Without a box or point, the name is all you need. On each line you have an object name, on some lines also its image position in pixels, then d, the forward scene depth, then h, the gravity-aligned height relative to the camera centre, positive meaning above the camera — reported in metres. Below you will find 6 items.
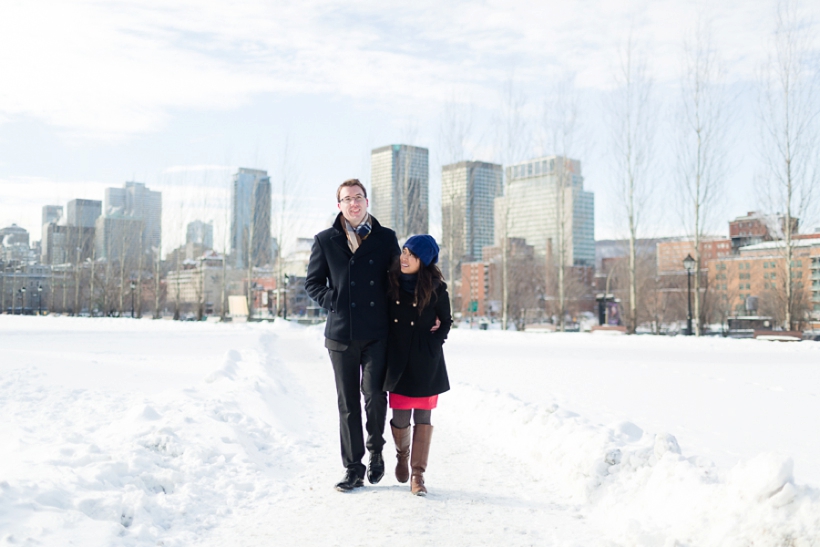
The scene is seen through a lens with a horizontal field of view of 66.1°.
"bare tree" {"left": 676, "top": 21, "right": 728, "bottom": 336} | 25.34 +4.57
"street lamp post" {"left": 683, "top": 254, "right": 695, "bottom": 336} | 23.70 +1.30
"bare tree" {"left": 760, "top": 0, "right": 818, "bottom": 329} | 23.56 +3.61
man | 4.36 -0.09
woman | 4.37 -0.27
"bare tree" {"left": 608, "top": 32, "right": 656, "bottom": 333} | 26.62 +4.09
